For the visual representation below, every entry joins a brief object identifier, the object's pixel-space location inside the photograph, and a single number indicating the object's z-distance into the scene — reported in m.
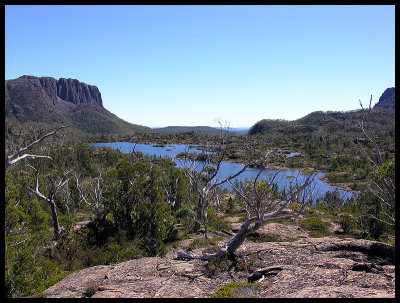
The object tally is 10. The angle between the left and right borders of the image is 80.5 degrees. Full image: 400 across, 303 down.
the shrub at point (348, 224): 21.88
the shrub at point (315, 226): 20.70
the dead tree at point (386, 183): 8.25
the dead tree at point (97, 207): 20.14
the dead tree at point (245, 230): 9.77
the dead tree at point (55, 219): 19.72
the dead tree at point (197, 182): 18.28
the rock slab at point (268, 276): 6.79
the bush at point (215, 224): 20.51
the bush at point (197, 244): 14.68
